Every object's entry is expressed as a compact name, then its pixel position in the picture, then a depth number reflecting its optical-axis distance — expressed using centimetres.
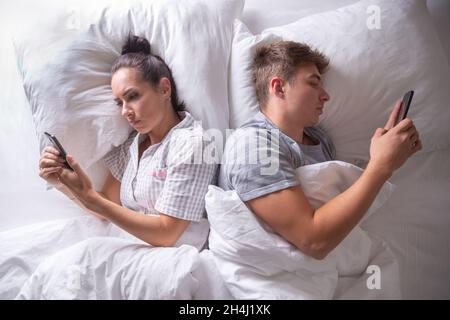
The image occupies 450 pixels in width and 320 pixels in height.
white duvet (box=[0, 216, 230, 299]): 72
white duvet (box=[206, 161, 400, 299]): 72
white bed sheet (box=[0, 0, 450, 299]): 81
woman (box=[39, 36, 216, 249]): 78
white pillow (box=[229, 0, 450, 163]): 86
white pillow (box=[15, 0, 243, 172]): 85
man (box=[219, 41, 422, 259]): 71
